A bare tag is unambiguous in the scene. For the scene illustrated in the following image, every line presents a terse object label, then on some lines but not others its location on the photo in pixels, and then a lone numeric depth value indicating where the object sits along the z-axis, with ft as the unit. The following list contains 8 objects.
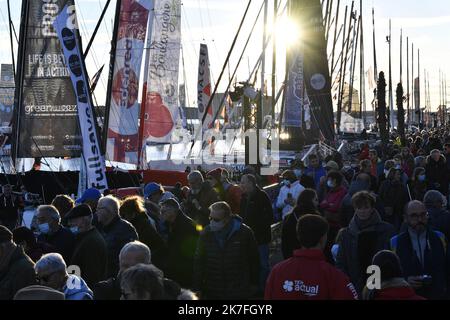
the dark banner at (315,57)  87.35
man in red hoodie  16.69
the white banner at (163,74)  86.43
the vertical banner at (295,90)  87.86
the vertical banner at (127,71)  70.85
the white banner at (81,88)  38.52
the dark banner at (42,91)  55.21
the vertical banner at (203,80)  129.59
